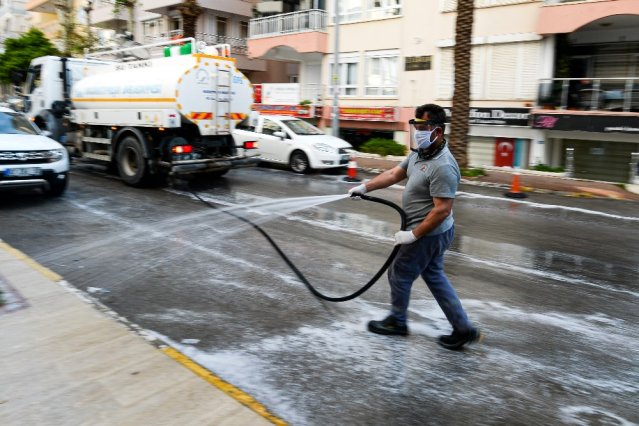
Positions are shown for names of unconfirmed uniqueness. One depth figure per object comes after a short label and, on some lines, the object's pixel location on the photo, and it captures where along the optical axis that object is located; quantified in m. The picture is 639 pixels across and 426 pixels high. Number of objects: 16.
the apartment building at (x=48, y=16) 45.16
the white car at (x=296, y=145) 14.85
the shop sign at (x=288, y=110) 25.17
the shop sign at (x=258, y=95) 26.94
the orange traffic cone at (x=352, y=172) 13.64
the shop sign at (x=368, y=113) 22.28
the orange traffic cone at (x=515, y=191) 12.52
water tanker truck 11.11
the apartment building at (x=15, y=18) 63.22
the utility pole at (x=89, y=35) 32.97
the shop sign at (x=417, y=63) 21.55
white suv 9.11
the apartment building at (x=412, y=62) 19.06
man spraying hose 3.99
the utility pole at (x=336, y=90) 20.30
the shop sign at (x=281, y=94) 25.75
